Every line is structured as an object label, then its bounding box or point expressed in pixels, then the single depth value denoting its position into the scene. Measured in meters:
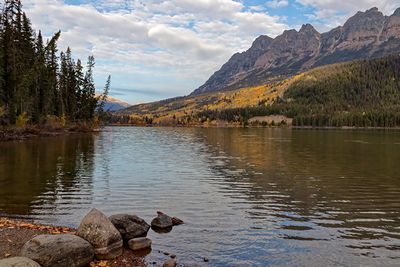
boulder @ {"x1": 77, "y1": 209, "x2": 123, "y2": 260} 19.25
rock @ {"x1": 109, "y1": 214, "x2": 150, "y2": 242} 21.56
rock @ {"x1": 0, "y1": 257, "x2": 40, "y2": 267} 14.23
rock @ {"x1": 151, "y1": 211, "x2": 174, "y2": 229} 24.12
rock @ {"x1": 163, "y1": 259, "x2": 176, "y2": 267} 17.89
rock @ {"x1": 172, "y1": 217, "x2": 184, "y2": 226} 25.21
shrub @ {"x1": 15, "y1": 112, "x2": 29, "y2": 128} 97.22
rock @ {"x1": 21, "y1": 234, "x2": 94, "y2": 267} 16.48
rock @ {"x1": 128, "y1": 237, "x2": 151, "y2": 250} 20.47
